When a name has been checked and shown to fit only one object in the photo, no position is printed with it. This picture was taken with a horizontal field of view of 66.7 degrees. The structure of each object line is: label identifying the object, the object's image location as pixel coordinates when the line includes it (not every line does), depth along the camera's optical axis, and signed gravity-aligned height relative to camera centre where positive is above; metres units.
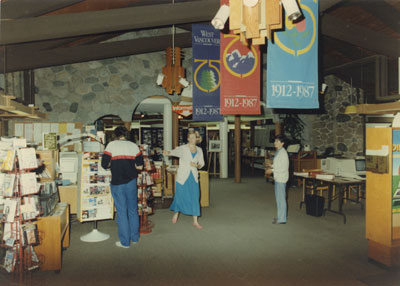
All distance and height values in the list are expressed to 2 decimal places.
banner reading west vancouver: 6.31 +1.36
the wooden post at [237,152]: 10.43 -0.48
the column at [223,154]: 11.45 -0.60
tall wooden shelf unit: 3.61 -0.90
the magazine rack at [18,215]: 3.21 -0.82
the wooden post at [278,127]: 11.23 +0.40
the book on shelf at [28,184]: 3.22 -0.48
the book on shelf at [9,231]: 3.21 -0.98
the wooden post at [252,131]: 15.63 +0.34
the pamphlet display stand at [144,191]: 5.21 -0.92
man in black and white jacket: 4.15 -0.51
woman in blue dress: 5.06 -0.63
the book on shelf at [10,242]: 3.20 -1.09
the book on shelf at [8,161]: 3.21 -0.23
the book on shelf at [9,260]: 3.28 -1.32
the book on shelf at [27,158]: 3.23 -0.21
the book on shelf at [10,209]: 3.17 -0.73
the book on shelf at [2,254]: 3.47 -1.38
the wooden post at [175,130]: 9.55 +0.26
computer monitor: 6.36 -0.60
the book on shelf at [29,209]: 3.24 -0.75
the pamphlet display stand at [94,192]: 4.45 -0.79
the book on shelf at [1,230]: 3.41 -1.03
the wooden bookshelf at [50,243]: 3.45 -1.19
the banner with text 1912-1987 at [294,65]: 3.88 +0.94
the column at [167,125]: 10.27 +0.45
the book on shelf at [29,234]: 3.24 -1.02
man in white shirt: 5.24 -0.62
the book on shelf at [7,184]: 3.18 -0.48
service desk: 5.80 -0.87
